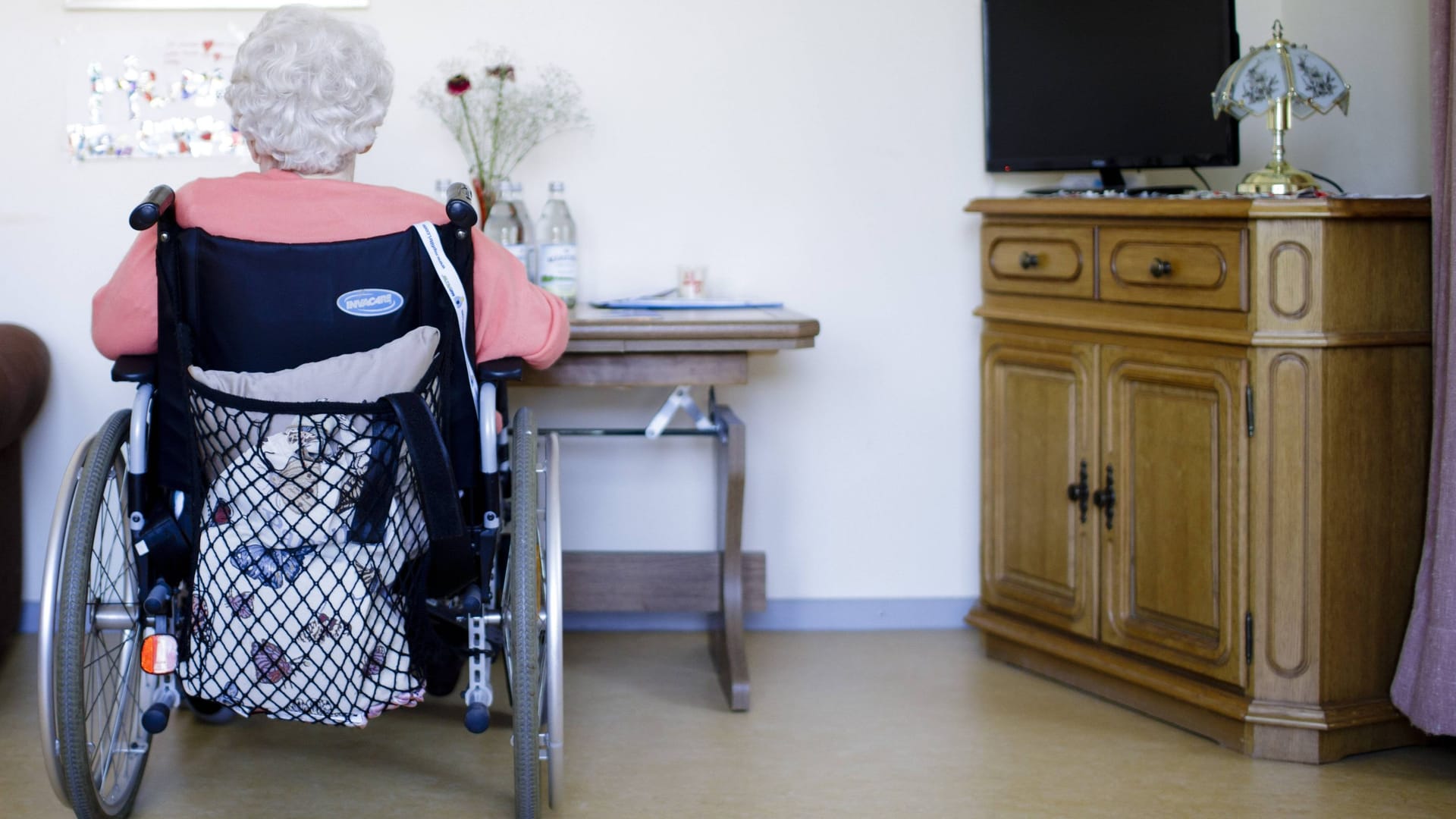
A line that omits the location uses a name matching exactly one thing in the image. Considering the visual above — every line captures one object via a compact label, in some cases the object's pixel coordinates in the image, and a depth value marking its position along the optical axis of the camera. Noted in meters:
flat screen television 2.93
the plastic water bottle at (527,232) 3.08
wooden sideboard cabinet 2.45
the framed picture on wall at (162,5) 3.19
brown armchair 3.00
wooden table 2.74
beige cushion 1.98
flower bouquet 3.21
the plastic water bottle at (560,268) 2.99
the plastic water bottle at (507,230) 3.03
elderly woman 2.04
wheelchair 1.97
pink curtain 2.33
